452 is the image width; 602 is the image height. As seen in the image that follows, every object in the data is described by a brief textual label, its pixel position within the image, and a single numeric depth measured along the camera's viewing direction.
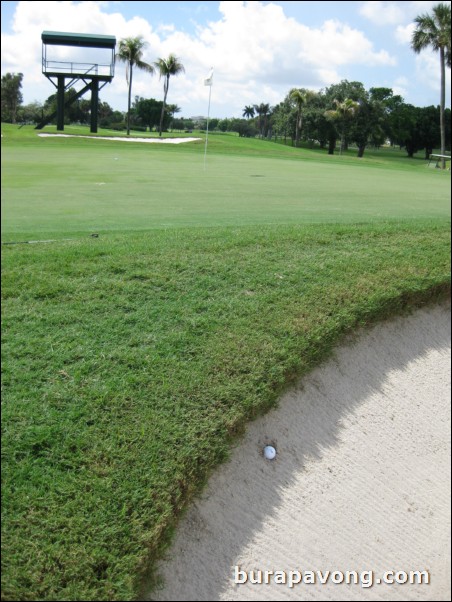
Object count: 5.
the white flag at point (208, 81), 17.20
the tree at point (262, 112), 80.59
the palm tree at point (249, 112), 98.57
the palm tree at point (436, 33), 35.44
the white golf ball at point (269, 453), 5.05
